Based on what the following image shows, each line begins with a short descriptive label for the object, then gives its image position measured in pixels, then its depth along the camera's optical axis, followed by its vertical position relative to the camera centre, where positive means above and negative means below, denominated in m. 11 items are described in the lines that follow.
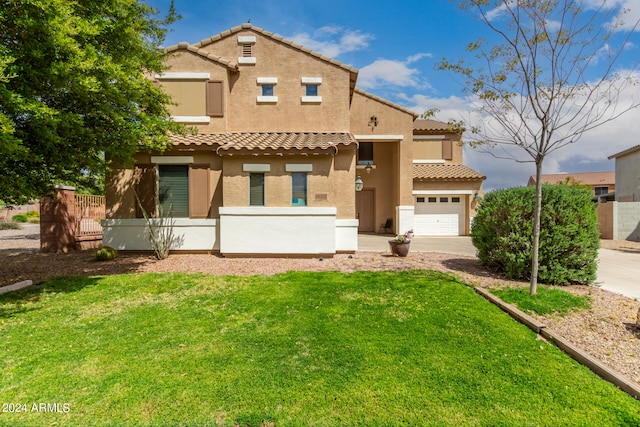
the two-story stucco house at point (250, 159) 10.34 +1.91
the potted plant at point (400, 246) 10.10 -1.13
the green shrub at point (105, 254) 9.98 -1.42
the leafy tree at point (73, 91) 5.07 +2.48
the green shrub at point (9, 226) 22.25 -1.08
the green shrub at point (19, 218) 27.31 -0.57
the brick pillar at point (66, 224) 11.76 -0.48
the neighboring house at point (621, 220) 16.73 -0.37
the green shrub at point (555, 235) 6.76 -0.52
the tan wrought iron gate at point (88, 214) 12.57 -0.09
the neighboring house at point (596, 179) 46.36 +6.23
